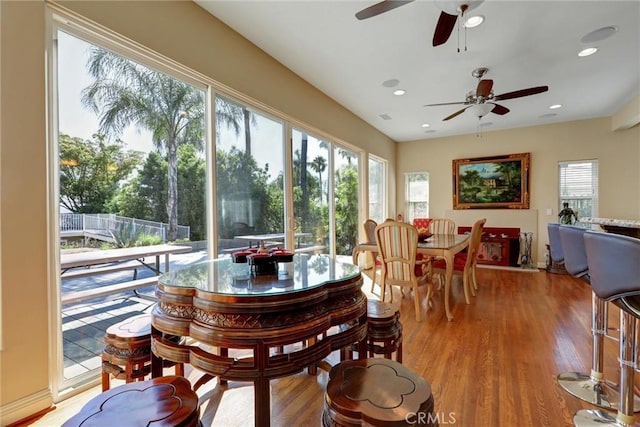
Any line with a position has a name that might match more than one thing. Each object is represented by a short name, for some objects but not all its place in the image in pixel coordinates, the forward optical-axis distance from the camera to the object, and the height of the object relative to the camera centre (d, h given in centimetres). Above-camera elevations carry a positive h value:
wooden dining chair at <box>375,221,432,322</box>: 313 -52
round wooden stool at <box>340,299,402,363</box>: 173 -74
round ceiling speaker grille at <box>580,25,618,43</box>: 290 +176
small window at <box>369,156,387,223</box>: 657 +46
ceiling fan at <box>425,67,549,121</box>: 337 +136
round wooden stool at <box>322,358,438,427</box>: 91 -64
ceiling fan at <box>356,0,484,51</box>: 189 +135
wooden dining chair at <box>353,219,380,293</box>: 410 -95
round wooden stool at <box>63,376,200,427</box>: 87 -62
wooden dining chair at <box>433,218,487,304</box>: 375 -80
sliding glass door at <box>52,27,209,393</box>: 191 +26
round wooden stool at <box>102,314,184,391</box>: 146 -71
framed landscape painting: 630 +59
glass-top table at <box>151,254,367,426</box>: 107 -43
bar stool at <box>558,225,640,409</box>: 184 -93
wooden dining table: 318 -46
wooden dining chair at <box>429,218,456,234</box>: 512 -32
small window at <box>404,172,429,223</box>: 745 +36
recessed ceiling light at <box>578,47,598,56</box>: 325 +176
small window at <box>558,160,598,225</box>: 577 +43
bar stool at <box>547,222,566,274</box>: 237 -30
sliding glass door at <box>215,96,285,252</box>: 295 +39
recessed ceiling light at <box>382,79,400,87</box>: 400 +176
